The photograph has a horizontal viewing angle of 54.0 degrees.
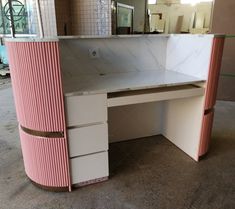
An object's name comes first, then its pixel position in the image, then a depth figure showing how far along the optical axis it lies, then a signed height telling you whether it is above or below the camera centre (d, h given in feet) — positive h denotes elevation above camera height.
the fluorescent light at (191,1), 23.63 +2.80
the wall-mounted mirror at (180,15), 23.15 +1.43
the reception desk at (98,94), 4.98 -1.52
